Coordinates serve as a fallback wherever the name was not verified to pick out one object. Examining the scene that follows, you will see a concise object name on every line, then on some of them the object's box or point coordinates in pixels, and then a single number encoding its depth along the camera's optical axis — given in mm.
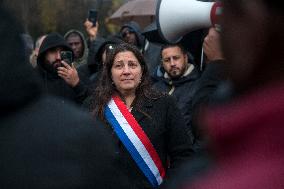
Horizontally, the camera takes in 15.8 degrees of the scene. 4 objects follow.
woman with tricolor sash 4245
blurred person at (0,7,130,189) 2213
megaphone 3502
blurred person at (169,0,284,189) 1248
